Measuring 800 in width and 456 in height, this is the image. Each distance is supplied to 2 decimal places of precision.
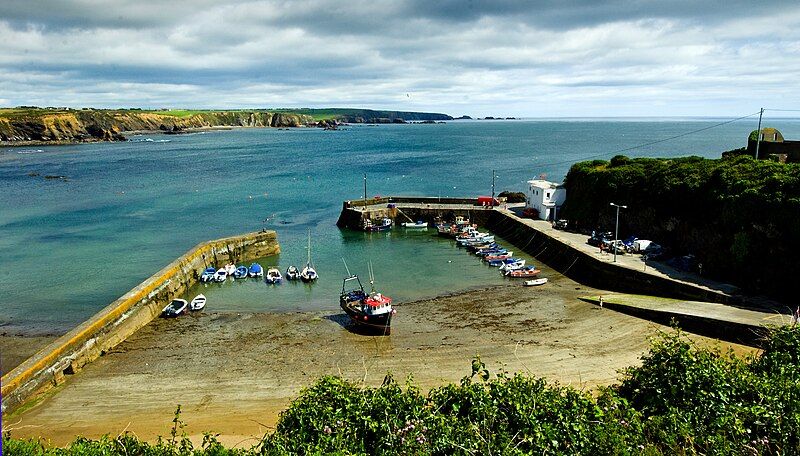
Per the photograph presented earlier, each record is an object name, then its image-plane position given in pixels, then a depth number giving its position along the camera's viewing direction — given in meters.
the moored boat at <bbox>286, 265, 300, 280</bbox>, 39.91
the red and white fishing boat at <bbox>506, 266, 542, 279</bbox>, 38.72
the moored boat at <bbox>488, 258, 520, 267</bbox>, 41.62
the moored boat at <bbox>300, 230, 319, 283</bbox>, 39.34
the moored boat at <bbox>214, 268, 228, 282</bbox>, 39.53
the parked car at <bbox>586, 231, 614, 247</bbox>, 40.72
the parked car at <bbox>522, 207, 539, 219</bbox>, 53.09
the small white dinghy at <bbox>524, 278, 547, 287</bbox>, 36.34
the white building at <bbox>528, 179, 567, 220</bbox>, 51.41
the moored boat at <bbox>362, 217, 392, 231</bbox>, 55.66
